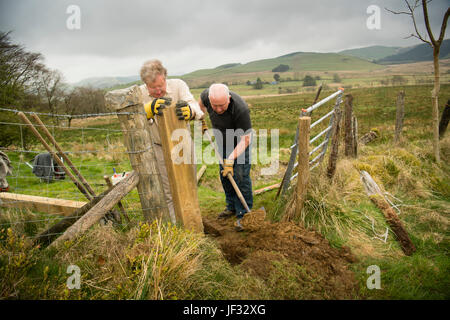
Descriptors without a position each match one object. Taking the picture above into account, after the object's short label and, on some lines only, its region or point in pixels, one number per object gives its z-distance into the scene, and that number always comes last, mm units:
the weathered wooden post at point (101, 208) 2445
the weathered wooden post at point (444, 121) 6313
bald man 3437
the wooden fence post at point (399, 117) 7016
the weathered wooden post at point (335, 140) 4184
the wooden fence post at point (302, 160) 3228
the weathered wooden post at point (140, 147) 2467
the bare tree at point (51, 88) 18828
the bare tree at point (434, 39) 4664
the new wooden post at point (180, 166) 2494
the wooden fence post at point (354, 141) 5668
